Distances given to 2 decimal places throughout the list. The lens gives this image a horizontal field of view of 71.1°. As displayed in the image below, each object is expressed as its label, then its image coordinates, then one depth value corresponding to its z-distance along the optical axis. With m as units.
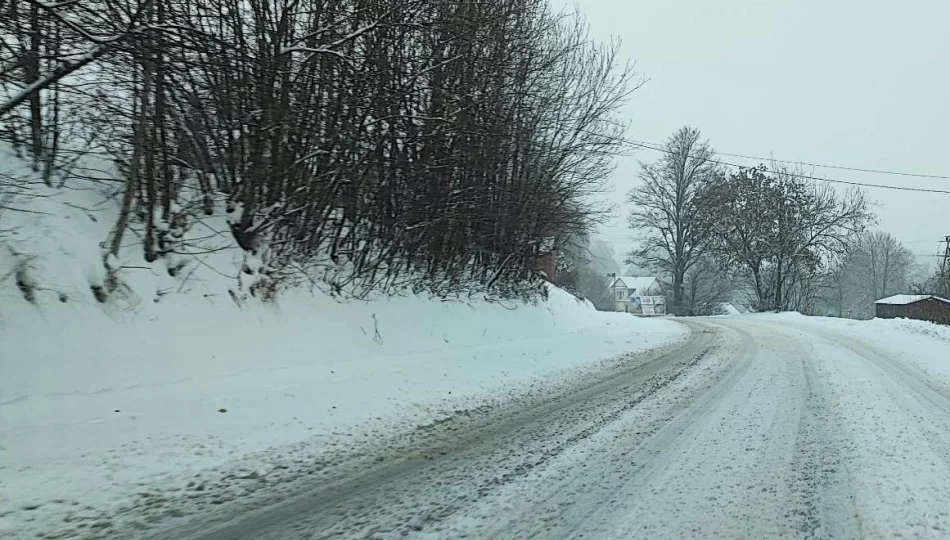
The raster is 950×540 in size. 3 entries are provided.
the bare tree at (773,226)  39.47
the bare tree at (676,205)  46.12
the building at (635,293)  53.78
